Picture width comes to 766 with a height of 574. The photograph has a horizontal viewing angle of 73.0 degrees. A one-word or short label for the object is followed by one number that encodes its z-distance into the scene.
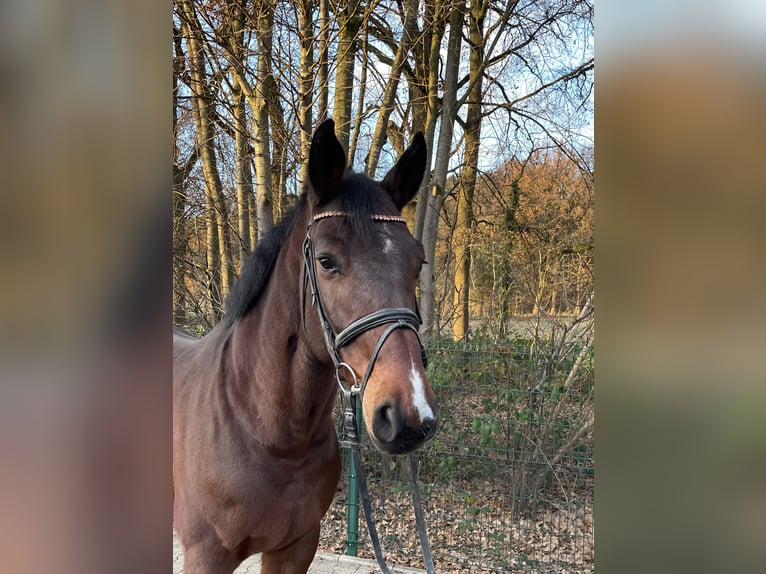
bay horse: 1.52
